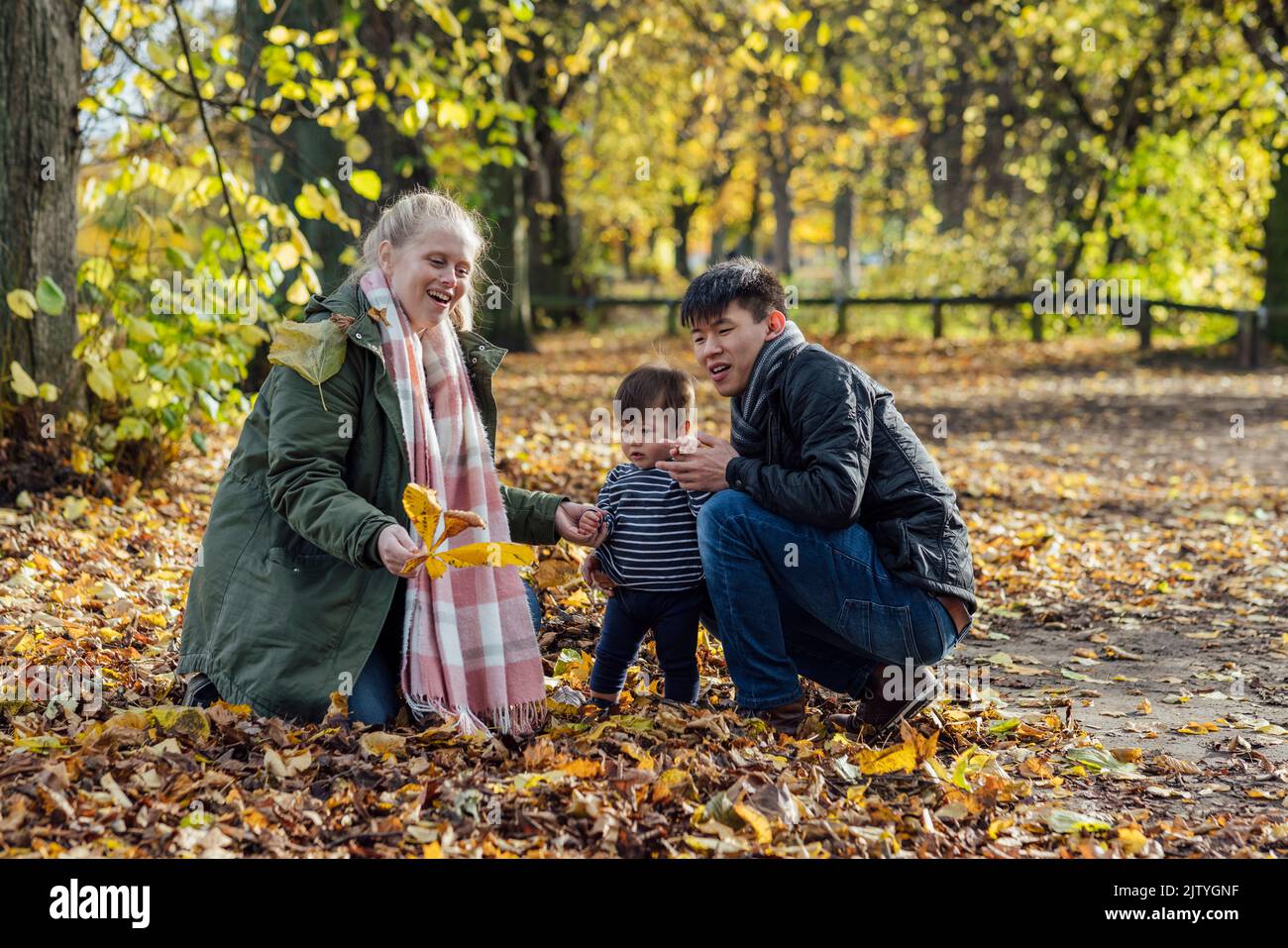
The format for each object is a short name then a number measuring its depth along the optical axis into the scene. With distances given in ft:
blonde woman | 11.57
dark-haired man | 11.88
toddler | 12.39
